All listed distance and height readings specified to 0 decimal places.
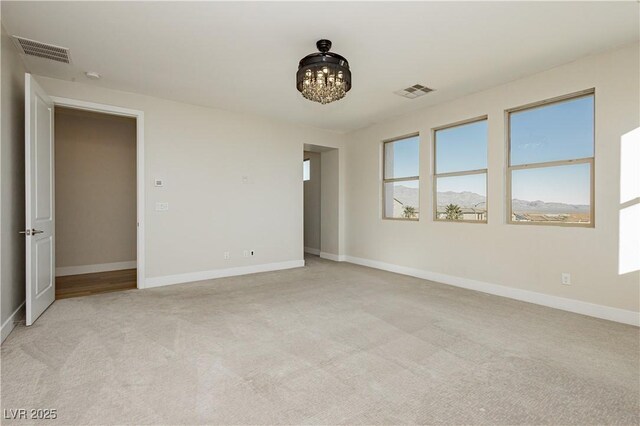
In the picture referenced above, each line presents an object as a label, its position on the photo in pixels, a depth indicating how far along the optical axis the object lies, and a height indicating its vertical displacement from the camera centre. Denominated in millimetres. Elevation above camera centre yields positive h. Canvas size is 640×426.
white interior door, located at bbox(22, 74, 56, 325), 2961 +101
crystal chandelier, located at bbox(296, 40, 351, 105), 2818 +1287
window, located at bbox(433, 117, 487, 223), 4465 +606
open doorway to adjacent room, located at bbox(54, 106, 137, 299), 5504 +237
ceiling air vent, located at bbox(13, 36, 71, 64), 3043 +1684
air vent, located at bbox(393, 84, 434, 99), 4223 +1721
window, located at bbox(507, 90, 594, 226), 3482 +607
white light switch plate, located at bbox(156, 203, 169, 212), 4617 +43
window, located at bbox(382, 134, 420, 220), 5410 +599
